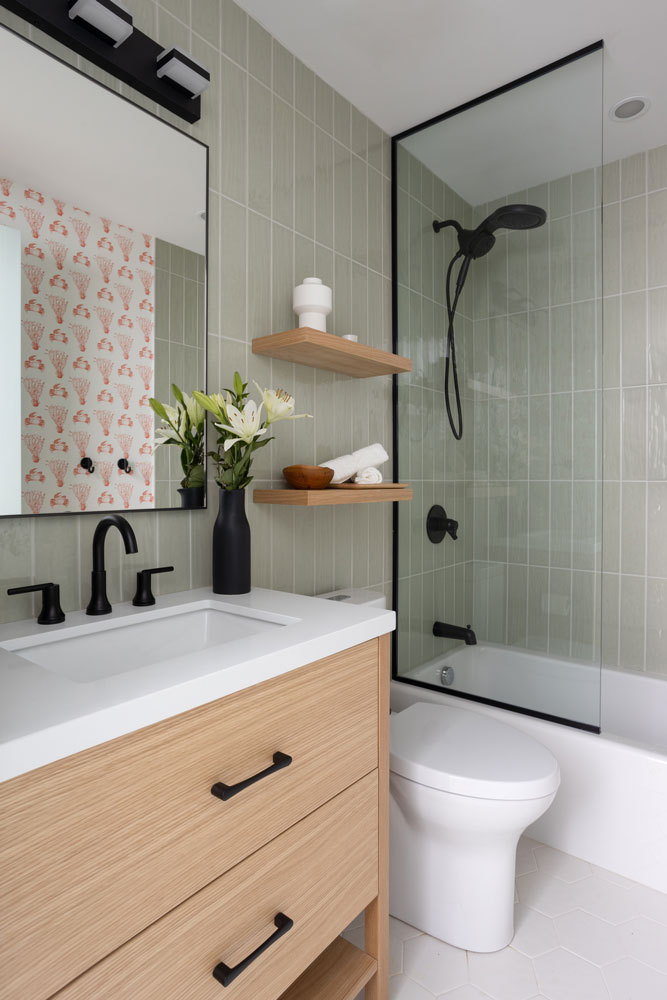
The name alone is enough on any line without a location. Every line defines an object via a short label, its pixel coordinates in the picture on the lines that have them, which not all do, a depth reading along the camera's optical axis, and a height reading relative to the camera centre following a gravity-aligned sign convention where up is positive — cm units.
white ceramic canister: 165 +55
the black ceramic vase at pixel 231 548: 135 -12
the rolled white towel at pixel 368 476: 181 +6
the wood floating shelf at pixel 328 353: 152 +41
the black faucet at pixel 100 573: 116 -16
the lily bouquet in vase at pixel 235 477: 134 +4
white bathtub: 164 -81
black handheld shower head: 194 +92
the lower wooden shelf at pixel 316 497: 152 -1
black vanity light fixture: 115 +96
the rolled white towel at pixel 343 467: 173 +8
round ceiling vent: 206 +142
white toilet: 134 -80
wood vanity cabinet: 63 -48
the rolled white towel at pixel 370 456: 180 +12
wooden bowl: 158 +5
